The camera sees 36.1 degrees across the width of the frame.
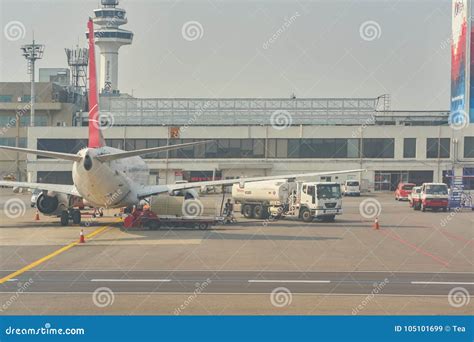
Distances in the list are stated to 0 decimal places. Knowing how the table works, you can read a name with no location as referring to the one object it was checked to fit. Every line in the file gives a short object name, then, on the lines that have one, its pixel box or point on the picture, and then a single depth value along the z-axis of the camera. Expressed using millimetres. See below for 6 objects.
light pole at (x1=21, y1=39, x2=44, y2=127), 121819
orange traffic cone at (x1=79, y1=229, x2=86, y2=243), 39294
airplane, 40156
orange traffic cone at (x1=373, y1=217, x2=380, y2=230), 47312
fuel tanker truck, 53250
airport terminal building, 106500
